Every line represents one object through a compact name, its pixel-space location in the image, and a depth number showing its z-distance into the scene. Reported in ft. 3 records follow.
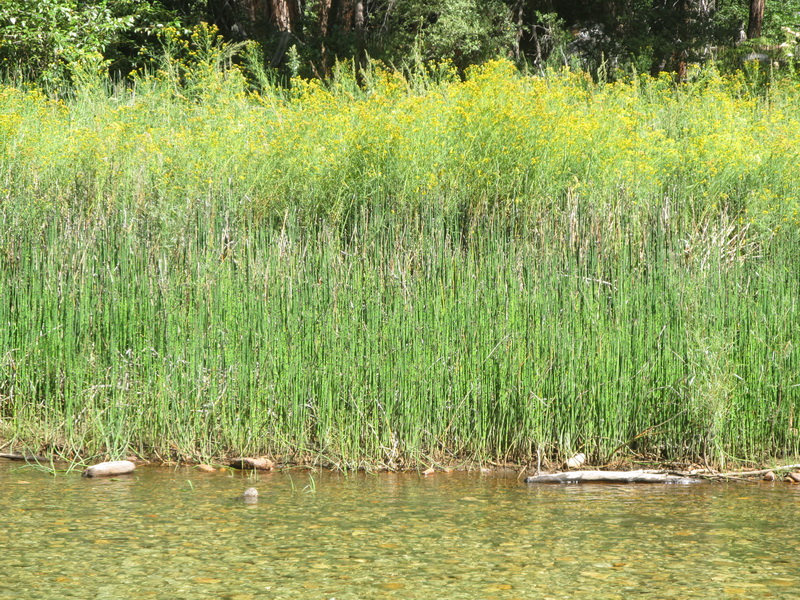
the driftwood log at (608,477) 29.32
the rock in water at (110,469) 29.60
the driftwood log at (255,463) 30.66
